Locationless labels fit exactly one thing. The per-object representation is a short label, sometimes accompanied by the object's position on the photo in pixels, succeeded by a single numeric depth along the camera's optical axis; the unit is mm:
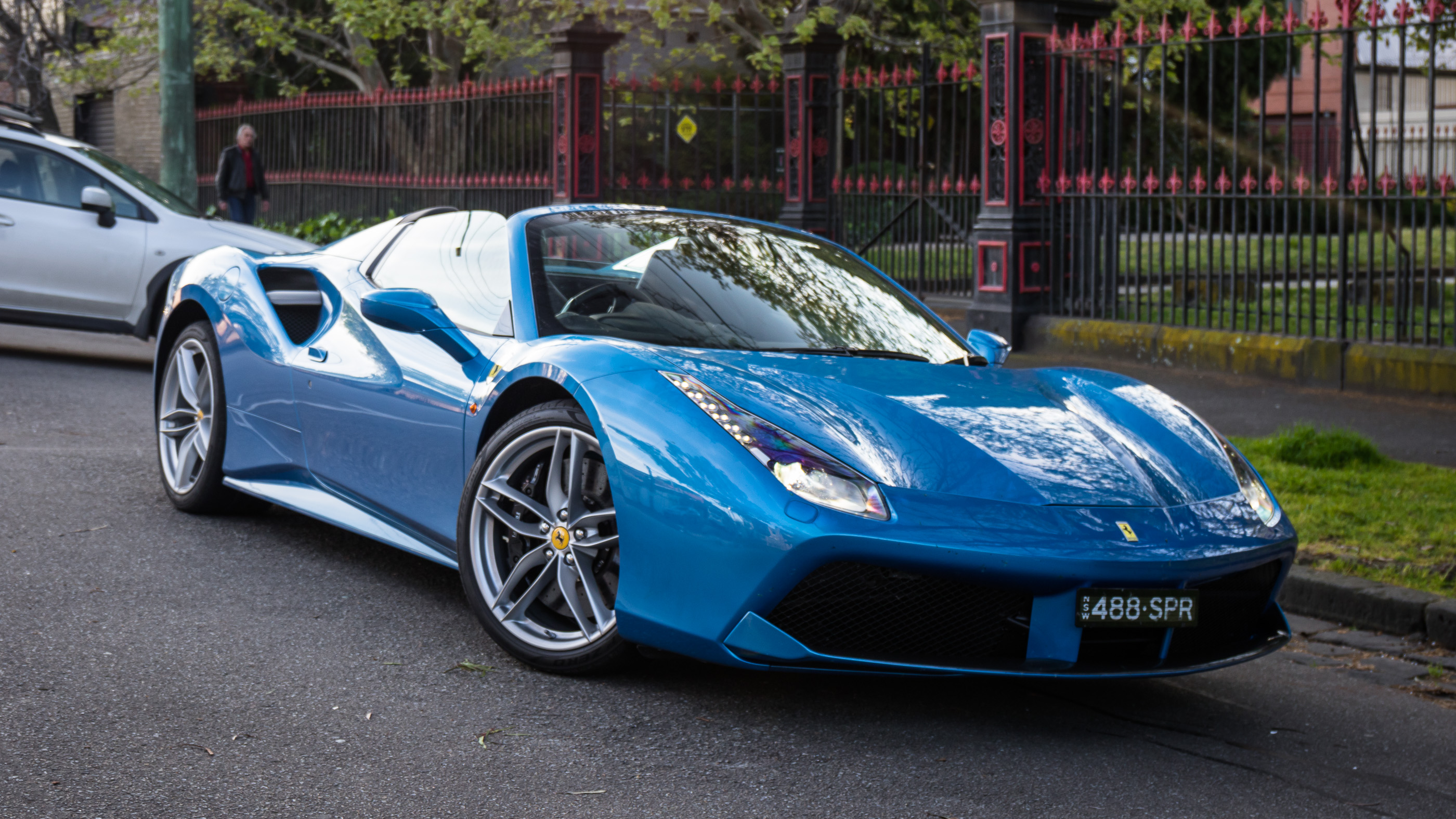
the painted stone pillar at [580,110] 15742
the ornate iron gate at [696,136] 15539
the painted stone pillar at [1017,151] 12078
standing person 17891
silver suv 10320
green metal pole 13133
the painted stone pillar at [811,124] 14727
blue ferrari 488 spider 3420
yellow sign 15727
